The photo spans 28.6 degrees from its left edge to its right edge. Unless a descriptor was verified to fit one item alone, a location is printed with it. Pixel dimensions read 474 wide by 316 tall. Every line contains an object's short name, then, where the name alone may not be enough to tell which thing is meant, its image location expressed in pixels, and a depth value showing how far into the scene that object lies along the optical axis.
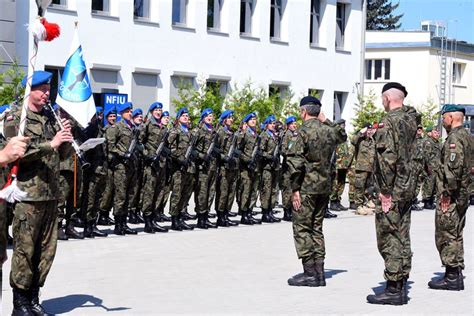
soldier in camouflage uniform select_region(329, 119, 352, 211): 21.83
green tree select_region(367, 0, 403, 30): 84.44
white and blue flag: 13.34
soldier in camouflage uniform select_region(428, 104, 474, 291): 10.55
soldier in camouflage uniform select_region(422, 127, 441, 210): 22.52
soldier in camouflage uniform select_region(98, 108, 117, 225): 15.03
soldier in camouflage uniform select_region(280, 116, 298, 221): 18.53
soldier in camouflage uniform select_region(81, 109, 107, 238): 14.58
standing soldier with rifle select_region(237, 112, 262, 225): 17.42
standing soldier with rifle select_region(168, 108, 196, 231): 15.87
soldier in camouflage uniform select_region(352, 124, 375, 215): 20.61
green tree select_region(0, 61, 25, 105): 19.89
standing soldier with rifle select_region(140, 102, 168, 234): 15.52
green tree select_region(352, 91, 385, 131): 35.09
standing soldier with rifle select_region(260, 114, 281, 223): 18.02
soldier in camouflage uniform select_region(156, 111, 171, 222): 15.70
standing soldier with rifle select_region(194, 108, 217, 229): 16.30
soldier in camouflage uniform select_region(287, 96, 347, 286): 10.51
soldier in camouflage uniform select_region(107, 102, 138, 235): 14.95
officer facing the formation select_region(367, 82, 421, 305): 9.44
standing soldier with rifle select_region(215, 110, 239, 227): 16.84
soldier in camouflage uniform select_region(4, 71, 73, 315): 8.20
